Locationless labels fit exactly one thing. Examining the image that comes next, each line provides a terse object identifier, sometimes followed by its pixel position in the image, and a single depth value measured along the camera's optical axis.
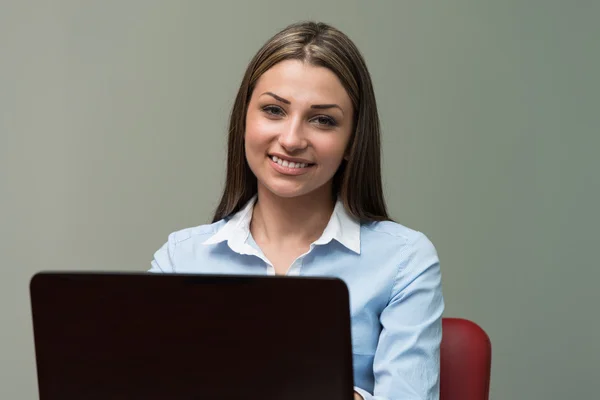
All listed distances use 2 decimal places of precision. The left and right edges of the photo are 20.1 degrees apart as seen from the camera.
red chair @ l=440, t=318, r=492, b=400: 2.04
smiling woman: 2.02
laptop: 1.59
